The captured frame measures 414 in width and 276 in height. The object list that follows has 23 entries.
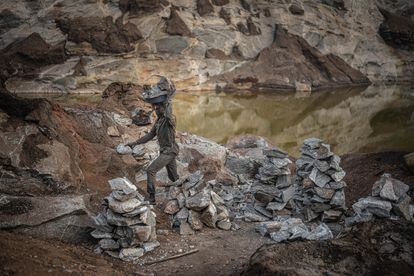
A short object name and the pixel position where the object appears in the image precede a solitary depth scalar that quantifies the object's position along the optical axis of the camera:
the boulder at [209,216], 6.32
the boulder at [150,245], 5.35
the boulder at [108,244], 5.23
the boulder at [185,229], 6.09
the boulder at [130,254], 5.13
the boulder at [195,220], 6.19
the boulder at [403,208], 6.13
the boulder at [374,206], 6.16
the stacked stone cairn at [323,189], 6.78
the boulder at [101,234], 5.30
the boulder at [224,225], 6.46
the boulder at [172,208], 6.50
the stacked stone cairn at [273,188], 7.14
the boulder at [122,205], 5.14
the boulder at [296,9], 37.47
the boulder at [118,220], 5.19
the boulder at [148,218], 5.32
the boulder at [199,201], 6.20
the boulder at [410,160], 9.69
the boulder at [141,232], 5.25
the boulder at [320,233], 5.55
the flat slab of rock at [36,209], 5.19
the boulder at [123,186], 5.30
